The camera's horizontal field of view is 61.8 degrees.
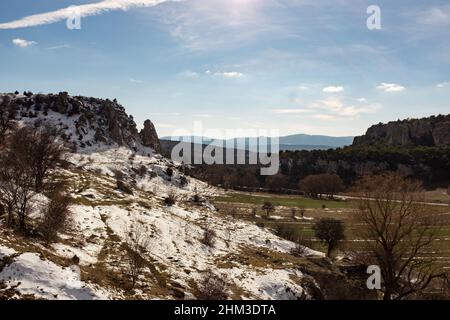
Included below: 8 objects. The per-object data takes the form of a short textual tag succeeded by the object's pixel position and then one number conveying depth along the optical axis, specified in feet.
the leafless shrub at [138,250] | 88.27
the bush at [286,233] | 216.54
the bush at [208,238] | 149.82
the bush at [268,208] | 334.56
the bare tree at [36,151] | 114.13
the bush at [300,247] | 172.04
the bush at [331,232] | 189.26
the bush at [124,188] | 206.55
